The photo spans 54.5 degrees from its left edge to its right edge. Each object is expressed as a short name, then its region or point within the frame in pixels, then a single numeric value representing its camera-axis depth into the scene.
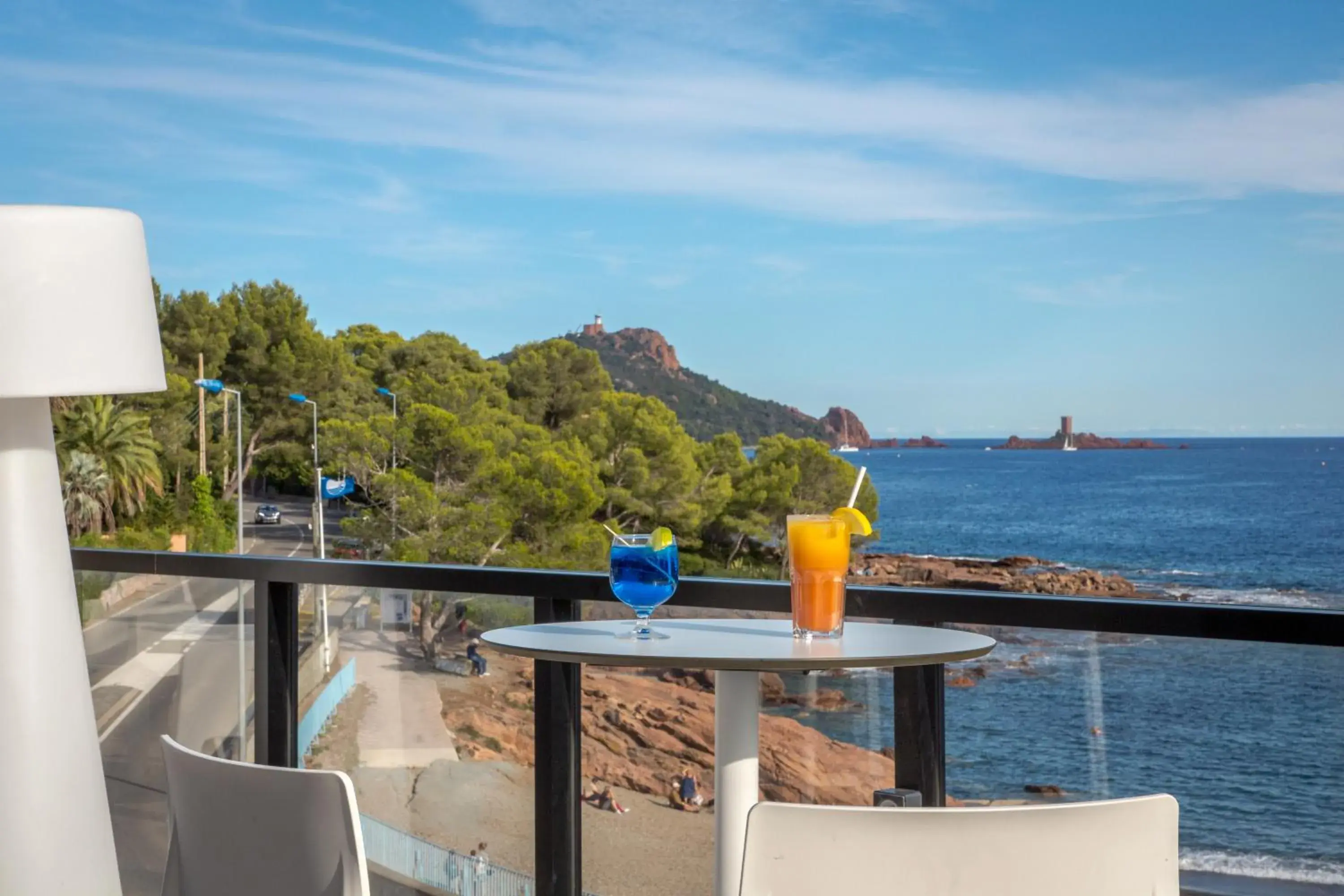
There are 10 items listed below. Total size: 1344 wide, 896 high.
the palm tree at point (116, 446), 30.39
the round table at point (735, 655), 1.46
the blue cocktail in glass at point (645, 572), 1.76
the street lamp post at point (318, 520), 29.48
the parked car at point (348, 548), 36.59
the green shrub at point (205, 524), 35.06
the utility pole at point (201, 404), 34.97
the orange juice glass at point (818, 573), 1.65
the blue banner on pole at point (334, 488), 34.00
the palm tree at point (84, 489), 30.38
